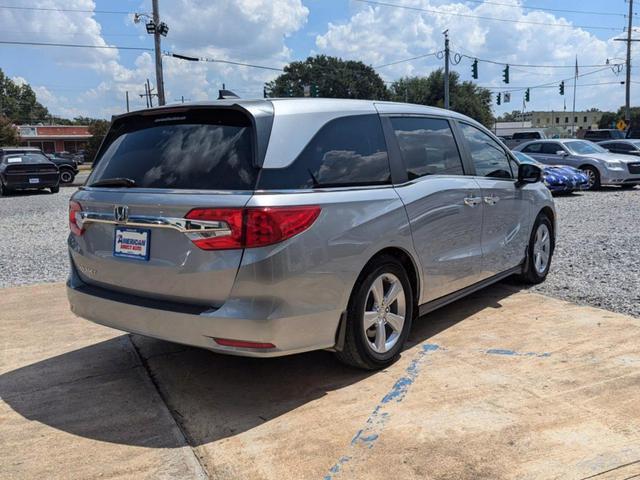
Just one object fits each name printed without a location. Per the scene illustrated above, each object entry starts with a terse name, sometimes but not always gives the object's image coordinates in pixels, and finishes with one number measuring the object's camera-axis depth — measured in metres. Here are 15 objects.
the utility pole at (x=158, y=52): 27.72
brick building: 78.69
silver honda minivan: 3.20
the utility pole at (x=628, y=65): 44.64
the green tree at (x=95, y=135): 61.47
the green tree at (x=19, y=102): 115.69
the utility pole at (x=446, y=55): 37.22
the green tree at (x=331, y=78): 86.75
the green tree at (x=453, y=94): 81.50
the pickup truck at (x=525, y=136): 31.52
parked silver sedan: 17.50
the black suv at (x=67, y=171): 26.53
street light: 27.98
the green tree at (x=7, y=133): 58.97
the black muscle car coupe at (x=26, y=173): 20.17
